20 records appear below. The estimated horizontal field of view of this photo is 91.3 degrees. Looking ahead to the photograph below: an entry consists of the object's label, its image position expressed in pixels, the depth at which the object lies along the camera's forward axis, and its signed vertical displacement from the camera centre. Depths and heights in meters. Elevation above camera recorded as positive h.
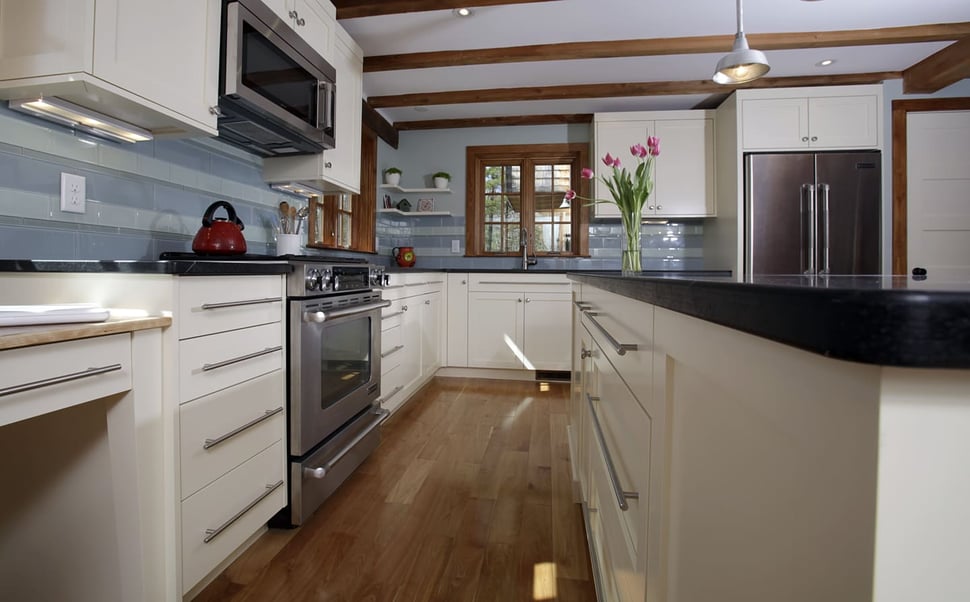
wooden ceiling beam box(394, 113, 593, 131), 4.41 +1.68
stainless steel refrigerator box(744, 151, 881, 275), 3.54 +0.67
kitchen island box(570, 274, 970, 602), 0.23 -0.09
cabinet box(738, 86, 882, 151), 3.55 +1.38
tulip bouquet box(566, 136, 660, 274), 1.97 +0.42
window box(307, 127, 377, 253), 3.25 +0.63
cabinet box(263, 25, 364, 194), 2.57 +0.86
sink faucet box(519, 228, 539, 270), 4.46 +0.47
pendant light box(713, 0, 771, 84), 2.09 +1.08
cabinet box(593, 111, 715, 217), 3.98 +1.21
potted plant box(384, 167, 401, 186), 4.34 +1.12
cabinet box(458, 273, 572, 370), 3.93 -0.18
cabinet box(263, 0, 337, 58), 2.12 +1.34
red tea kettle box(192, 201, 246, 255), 1.87 +0.24
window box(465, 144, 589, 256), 4.52 +0.96
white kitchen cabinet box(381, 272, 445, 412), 2.83 -0.25
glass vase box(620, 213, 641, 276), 1.96 +0.24
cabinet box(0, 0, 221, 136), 1.30 +0.71
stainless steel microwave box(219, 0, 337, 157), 1.80 +0.91
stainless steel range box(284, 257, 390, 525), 1.69 -0.32
